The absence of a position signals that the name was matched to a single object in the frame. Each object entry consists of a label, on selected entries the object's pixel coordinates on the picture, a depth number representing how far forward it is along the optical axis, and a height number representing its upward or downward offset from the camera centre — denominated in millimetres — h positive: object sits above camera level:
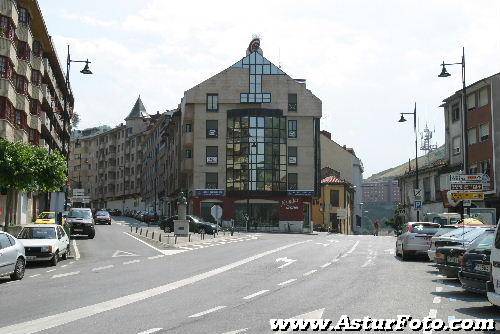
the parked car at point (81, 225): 38125 -1400
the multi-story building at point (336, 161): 93812 +6591
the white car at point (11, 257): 15977 -1466
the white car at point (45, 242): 20766 -1391
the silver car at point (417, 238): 23500 -1270
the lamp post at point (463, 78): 29498 +6472
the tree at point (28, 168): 26750 +1443
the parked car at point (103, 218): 67438 -1759
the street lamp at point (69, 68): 34688 +7423
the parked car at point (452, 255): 15273 -1259
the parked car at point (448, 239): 16625 -933
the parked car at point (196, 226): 48250 -1796
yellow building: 83688 -197
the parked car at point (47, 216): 37156 -864
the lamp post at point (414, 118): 43344 +5922
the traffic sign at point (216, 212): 45875 -679
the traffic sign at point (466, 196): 24734 +335
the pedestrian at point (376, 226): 66706 -2344
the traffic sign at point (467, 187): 24828 +693
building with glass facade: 70625 +6583
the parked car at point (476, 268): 11539 -1191
